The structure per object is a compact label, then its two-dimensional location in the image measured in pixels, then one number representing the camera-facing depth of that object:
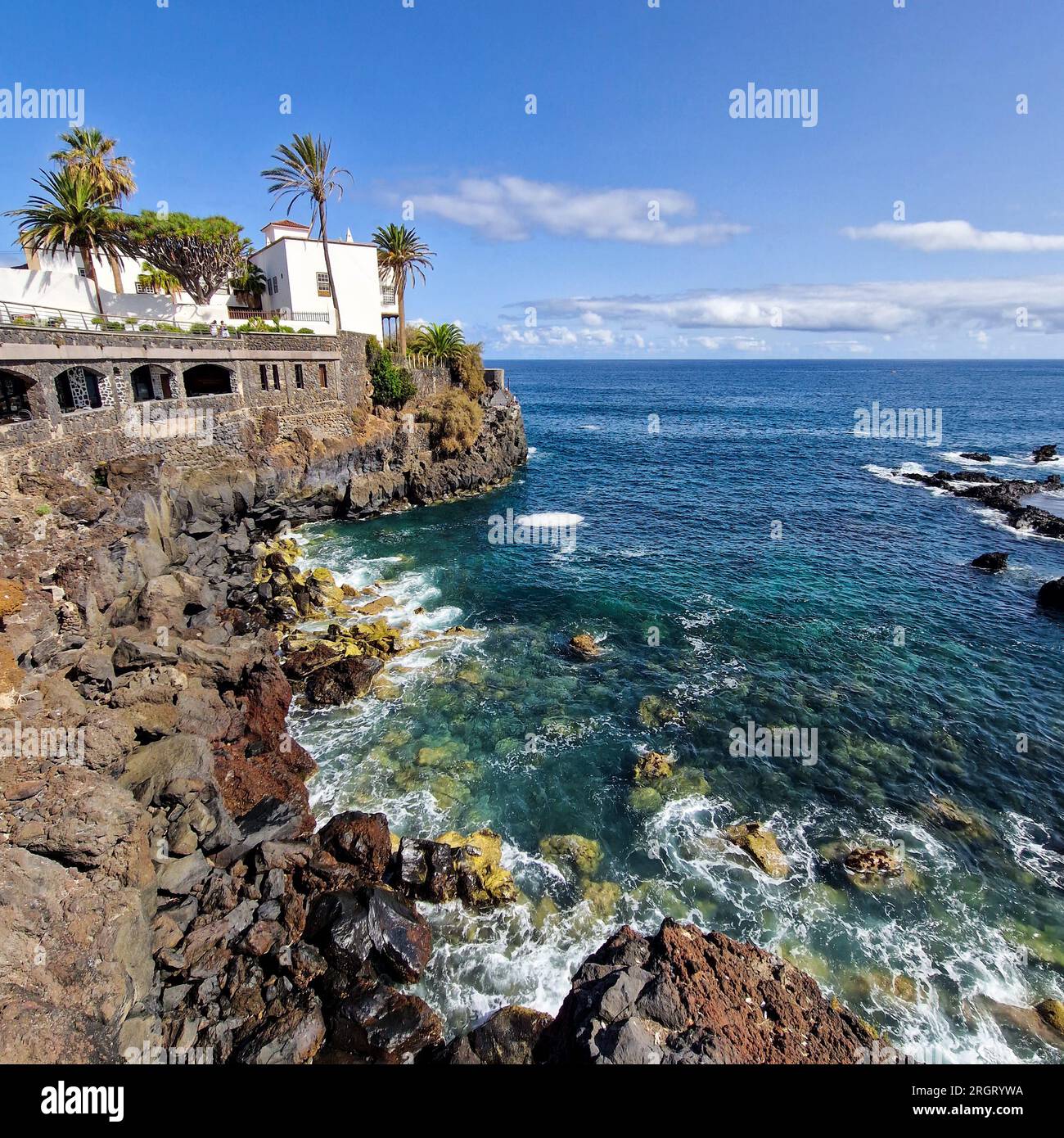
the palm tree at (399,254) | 58.81
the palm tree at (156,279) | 48.91
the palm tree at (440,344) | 61.28
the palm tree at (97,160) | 44.44
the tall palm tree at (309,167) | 49.56
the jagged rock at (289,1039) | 12.14
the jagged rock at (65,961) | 10.09
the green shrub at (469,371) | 62.53
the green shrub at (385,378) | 55.34
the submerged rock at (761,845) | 17.44
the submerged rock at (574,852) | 17.59
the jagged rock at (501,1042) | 11.74
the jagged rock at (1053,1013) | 13.48
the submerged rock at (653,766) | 20.95
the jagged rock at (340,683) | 24.77
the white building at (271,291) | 43.78
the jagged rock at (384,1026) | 12.70
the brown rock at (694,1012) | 10.52
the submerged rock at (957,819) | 18.70
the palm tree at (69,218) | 39.38
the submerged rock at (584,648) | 28.56
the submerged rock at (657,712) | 23.84
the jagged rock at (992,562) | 37.97
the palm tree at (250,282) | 55.44
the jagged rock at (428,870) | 16.53
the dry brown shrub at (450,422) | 55.66
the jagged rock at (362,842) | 17.05
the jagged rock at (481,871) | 16.44
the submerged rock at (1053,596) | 32.75
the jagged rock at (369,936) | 14.30
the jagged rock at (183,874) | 14.84
